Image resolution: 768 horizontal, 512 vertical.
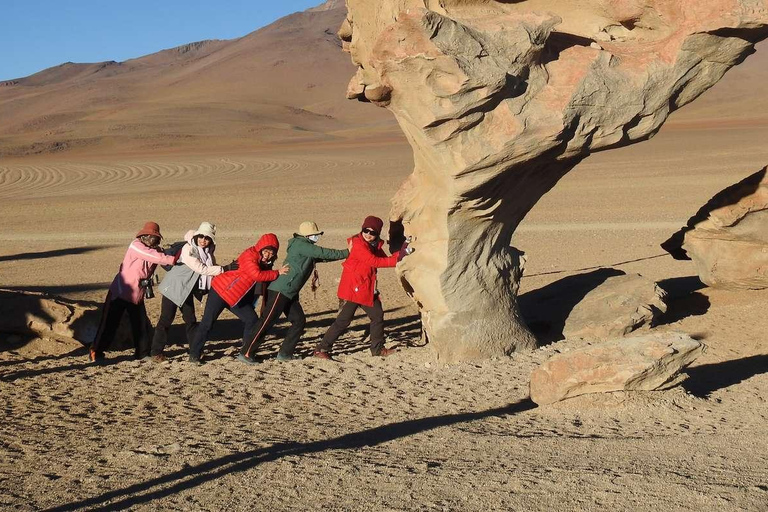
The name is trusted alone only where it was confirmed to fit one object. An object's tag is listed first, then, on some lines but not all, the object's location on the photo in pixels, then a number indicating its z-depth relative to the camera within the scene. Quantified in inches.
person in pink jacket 366.3
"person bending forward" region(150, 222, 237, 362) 364.8
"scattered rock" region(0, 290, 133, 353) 403.5
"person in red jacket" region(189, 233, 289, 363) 360.5
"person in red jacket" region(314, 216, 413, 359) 372.8
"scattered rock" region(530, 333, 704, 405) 295.3
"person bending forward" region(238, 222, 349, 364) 367.6
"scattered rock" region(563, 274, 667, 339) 411.5
